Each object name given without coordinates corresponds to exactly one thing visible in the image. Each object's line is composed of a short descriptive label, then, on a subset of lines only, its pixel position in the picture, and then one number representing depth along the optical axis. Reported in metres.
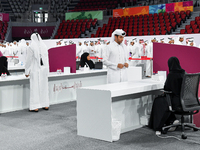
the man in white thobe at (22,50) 14.85
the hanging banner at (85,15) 22.08
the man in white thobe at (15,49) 16.08
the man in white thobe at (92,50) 15.64
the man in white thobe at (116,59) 5.33
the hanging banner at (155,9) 17.84
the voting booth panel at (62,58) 7.22
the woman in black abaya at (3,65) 7.58
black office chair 4.04
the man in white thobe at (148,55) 12.36
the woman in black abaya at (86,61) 8.51
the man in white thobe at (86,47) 15.43
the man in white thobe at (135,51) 13.74
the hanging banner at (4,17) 23.59
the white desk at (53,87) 6.19
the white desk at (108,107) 4.06
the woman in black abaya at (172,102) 4.12
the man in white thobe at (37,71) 6.06
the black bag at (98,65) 8.40
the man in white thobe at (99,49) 14.82
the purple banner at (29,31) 23.73
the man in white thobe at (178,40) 12.08
